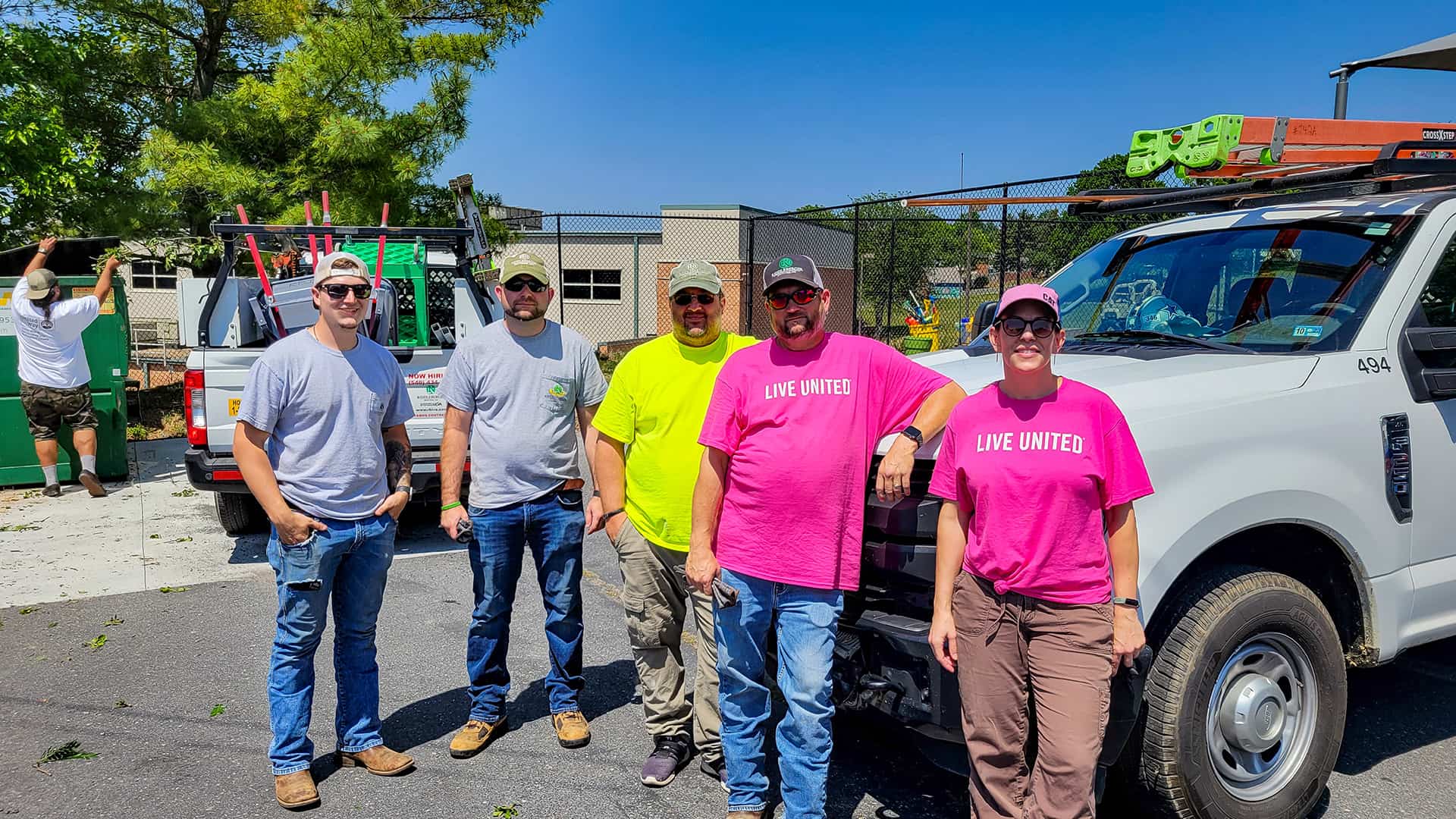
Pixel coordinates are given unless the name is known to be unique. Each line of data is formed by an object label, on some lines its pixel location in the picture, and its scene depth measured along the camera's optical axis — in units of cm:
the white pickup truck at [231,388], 670
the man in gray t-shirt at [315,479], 359
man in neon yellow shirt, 372
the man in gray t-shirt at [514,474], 404
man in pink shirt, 309
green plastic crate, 746
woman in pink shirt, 271
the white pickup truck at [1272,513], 301
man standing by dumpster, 858
